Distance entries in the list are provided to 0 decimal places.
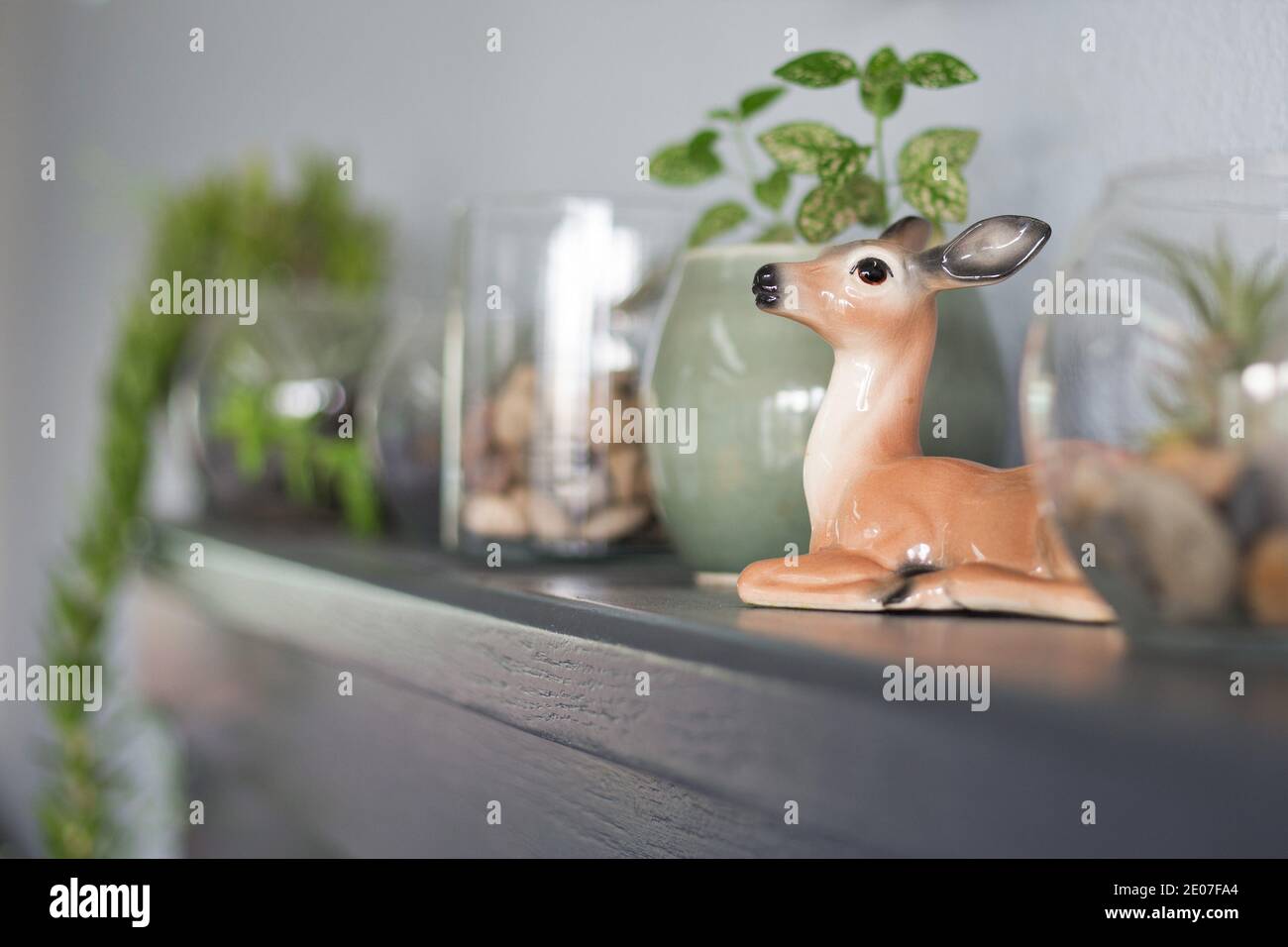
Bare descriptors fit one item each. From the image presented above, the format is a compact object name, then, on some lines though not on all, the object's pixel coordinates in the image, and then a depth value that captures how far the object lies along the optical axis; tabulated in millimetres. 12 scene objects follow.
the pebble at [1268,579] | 357
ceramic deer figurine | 480
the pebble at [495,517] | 774
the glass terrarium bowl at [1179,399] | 359
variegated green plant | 585
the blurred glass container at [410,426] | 1010
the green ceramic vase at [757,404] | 605
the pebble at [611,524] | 758
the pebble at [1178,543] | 362
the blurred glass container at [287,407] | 1190
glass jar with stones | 759
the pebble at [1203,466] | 358
